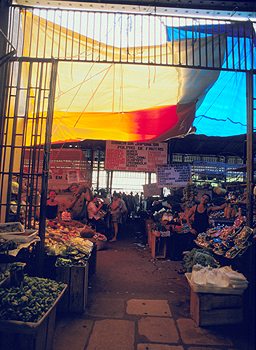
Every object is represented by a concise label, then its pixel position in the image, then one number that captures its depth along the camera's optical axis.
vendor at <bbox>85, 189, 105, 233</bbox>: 10.83
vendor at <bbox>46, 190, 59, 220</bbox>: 10.03
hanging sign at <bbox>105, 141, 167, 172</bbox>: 9.88
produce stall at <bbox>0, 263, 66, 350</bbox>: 2.72
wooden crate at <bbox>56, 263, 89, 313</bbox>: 4.57
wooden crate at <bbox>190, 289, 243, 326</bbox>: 4.20
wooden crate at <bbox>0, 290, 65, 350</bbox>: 2.68
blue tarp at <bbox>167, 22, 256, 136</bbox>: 5.36
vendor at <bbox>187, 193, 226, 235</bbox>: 8.72
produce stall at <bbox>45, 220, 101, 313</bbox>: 4.59
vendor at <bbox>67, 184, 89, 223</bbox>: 11.05
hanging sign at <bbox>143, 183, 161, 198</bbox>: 11.09
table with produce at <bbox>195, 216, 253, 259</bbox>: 4.70
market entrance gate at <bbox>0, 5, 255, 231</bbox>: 4.75
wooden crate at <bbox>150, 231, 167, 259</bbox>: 8.80
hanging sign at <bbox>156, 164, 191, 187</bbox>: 9.91
